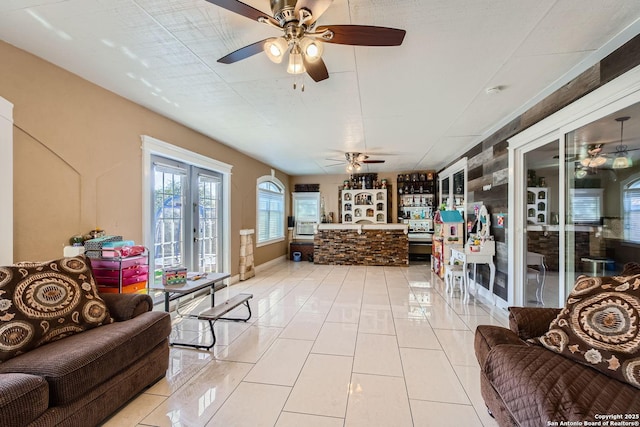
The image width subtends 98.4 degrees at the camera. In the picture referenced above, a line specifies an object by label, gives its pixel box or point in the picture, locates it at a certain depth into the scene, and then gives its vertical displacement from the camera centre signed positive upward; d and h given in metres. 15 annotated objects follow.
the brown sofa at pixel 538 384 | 1.16 -0.80
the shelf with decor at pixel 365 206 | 8.17 +0.22
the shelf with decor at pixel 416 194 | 7.91 +0.56
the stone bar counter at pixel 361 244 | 7.24 -0.83
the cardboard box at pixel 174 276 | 2.86 -0.67
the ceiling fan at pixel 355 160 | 5.65 +1.11
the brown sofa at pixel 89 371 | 1.32 -0.89
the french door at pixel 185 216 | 3.70 -0.05
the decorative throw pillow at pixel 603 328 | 1.36 -0.62
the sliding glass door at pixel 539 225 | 2.89 -0.13
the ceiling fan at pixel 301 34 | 1.49 +1.08
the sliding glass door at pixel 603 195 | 2.04 +0.16
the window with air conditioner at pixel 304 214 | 8.73 -0.03
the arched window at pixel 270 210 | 6.76 +0.07
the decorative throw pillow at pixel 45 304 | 1.62 -0.60
